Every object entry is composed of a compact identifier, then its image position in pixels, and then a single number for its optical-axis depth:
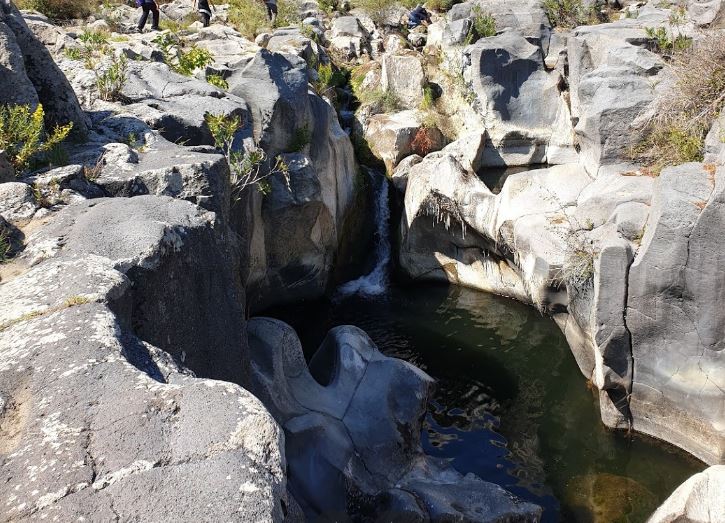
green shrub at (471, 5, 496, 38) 22.53
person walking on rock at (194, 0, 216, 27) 22.16
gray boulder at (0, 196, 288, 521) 3.24
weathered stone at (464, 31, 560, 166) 19.70
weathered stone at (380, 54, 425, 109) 21.52
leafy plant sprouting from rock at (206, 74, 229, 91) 13.22
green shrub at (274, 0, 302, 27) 24.01
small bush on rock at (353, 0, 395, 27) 25.94
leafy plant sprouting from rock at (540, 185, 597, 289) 10.62
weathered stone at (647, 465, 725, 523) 7.24
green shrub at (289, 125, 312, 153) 13.98
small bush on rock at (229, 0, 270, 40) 22.64
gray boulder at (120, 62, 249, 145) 10.36
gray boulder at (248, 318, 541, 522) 7.91
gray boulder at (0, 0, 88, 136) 8.19
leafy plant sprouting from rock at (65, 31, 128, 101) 10.93
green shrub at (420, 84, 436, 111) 21.00
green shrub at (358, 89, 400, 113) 21.14
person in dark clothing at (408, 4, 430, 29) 25.44
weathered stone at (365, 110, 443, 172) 19.02
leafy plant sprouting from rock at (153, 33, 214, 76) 14.11
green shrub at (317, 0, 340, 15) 27.48
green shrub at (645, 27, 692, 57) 15.12
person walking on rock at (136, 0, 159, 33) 19.28
